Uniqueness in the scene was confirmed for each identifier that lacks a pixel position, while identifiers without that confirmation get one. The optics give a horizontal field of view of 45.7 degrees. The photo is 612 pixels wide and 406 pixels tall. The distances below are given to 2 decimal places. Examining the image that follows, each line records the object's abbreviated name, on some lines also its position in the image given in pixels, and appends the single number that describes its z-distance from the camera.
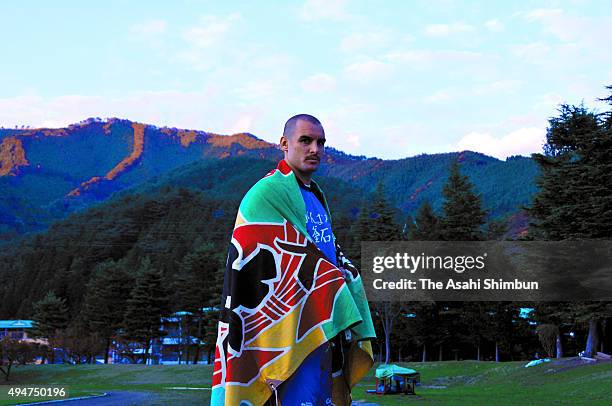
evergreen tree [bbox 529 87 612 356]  38.19
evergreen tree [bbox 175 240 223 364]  66.62
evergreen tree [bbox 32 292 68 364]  71.00
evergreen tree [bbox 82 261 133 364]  69.06
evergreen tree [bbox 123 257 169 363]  64.94
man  3.97
